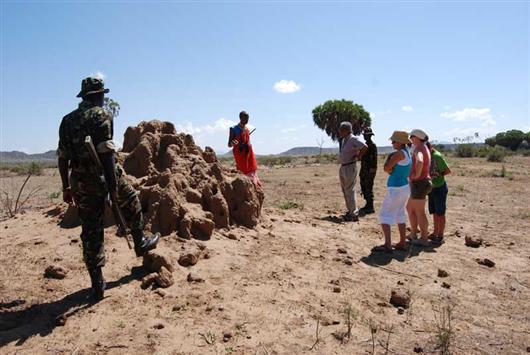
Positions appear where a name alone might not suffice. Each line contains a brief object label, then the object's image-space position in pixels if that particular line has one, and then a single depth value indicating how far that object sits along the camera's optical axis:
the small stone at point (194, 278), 4.25
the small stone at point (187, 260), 4.54
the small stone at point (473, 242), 6.20
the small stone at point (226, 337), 3.29
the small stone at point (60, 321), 3.41
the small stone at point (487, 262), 5.36
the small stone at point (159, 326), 3.40
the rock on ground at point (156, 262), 4.25
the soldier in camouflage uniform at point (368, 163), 8.27
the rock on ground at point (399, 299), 4.07
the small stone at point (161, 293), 3.91
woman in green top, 6.12
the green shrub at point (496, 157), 26.15
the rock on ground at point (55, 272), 4.27
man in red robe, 7.09
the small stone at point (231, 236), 5.54
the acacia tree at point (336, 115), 43.69
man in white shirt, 7.30
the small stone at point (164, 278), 4.05
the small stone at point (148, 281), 4.04
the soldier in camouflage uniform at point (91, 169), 3.55
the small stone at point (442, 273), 4.93
